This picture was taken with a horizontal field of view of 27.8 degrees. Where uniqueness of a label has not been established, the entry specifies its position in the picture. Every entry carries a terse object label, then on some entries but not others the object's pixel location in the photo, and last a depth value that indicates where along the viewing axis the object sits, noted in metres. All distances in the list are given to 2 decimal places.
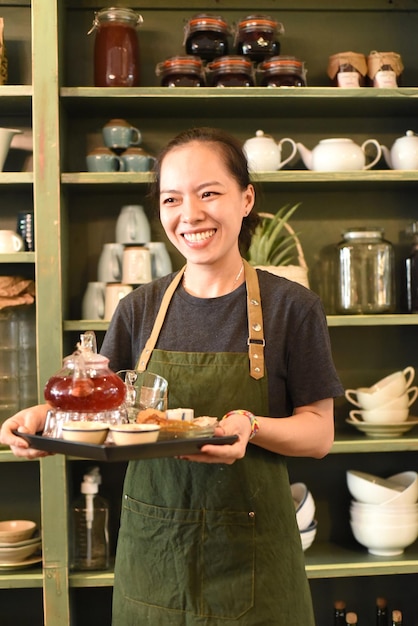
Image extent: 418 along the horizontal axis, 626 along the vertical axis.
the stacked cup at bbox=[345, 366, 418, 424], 2.68
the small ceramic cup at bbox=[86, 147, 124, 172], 2.61
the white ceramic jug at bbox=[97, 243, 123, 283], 2.68
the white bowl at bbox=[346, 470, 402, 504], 2.67
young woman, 1.52
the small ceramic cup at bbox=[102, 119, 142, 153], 2.65
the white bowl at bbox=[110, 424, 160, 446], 1.23
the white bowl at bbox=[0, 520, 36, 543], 2.58
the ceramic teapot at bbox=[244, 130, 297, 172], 2.62
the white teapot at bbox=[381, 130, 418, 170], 2.69
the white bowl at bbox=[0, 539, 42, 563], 2.57
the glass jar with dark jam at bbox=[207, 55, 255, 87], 2.61
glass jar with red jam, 2.62
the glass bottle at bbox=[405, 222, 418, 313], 2.78
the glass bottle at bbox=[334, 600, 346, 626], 2.71
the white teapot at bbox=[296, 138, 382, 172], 2.65
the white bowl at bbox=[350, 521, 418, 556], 2.63
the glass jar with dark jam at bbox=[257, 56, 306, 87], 2.64
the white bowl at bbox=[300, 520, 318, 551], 2.68
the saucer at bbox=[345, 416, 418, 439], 2.67
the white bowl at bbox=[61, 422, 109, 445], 1.27
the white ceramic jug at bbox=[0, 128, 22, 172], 2.64
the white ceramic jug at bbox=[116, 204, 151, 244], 2.71
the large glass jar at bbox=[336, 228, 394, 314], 2.74
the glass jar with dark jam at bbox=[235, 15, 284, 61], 2.67
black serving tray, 1.21
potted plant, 2.60
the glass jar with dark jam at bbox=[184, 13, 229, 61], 2.65
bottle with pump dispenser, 2.60
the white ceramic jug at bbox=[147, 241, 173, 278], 2.68
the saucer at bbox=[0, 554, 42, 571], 2.56
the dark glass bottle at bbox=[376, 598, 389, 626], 2.71
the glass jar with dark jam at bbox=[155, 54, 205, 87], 2.61
